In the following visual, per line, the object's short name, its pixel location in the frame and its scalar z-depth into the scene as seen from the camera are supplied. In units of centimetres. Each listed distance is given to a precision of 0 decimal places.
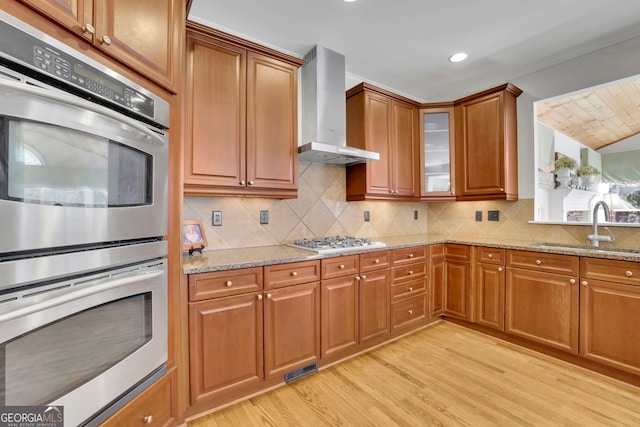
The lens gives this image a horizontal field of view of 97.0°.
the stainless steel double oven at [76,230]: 75
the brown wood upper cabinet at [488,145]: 285
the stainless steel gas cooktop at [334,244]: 223
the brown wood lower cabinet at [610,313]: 196
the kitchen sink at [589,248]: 221
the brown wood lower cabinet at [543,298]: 224
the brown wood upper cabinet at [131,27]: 88
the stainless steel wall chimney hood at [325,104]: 250
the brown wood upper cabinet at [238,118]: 187
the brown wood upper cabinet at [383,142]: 282
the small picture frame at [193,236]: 200
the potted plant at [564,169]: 291
